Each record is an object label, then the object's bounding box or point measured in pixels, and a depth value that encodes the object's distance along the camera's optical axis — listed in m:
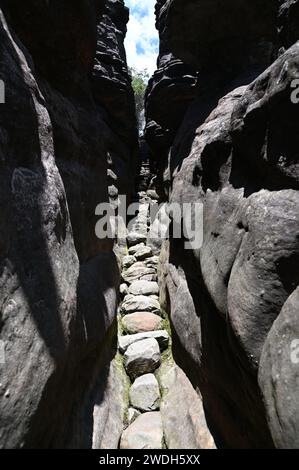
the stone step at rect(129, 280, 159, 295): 8.57
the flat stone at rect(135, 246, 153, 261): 10.70
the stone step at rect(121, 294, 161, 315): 7.73
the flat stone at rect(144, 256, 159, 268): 10.04
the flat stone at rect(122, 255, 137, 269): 10.48
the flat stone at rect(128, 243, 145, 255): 11.38
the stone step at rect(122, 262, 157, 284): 9.42
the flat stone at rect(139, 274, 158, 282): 9.32
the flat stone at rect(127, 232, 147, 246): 12.09
